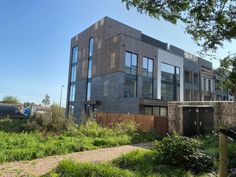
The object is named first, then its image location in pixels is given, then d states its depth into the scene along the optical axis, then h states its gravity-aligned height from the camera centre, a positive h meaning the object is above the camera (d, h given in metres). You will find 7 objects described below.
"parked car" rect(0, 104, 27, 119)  17.89 -0.84
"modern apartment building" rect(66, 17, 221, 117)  21.39 +4.70
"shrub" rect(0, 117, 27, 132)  10.40 -1.38
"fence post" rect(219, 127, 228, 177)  3.05 -0.81
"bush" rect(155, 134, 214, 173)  4.96 -1.34
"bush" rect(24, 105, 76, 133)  10.46 -1.04
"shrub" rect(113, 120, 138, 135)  11.72 -1.44
